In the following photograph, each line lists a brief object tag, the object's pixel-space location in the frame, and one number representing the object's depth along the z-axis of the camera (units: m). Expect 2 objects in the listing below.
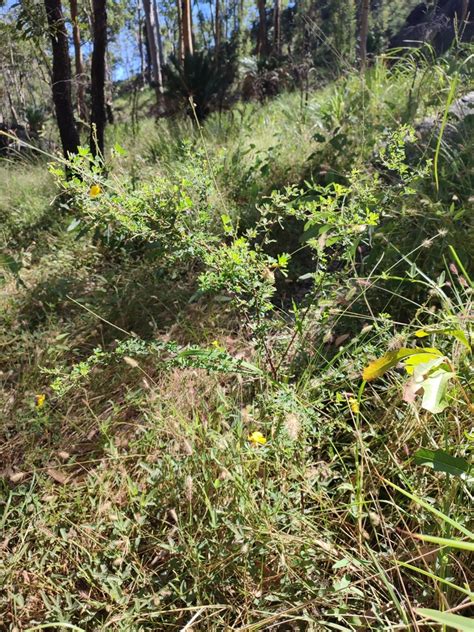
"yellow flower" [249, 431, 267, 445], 1.08
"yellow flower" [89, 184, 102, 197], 1.40
